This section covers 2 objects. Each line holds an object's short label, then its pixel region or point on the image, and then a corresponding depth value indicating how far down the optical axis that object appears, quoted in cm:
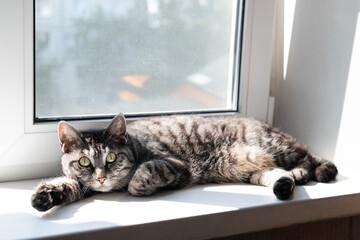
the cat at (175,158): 129
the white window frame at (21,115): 128
